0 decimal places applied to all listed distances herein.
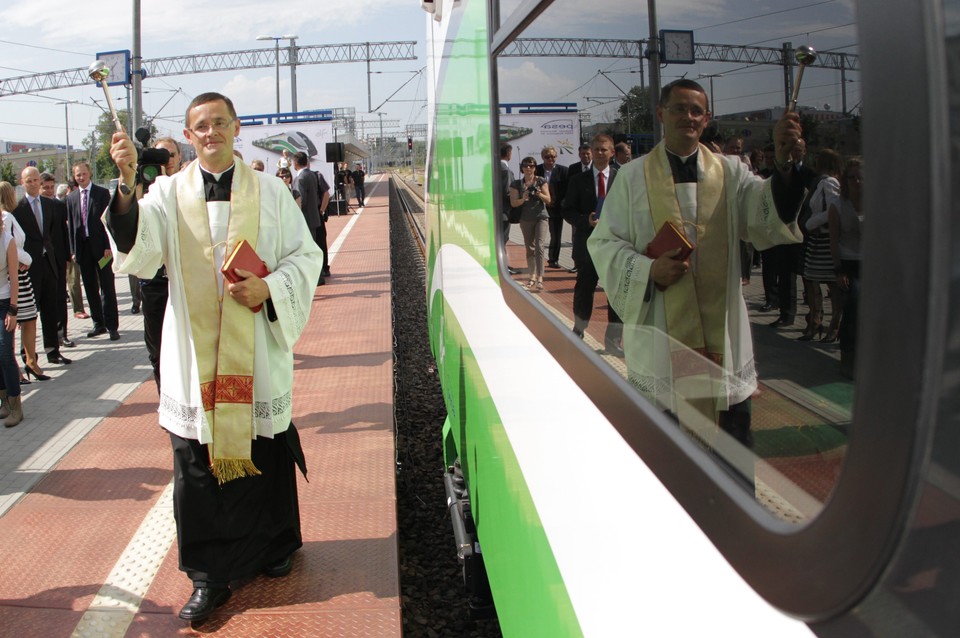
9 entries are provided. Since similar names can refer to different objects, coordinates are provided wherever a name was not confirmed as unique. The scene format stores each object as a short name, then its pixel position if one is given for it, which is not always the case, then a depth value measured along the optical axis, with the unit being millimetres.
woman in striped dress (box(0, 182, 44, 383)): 7094
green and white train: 703
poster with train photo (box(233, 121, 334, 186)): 24391
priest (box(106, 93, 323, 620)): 3377
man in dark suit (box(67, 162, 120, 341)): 9242
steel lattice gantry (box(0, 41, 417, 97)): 46656
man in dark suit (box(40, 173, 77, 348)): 9039
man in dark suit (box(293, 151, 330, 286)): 11055
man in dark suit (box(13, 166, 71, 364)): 8062
